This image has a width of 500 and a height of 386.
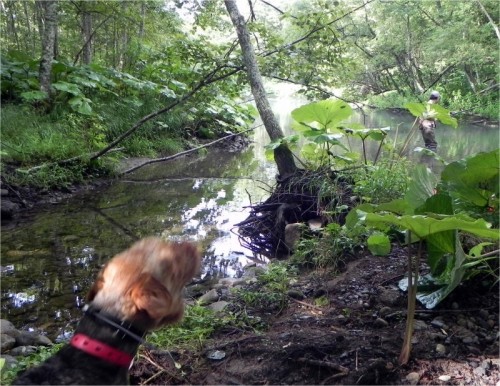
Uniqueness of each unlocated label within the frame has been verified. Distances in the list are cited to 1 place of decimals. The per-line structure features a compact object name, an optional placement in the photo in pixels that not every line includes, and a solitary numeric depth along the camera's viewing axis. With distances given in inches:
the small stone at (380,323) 98.0
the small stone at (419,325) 93.4
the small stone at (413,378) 78.0
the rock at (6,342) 117.4
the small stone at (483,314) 95.8
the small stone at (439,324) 93.6
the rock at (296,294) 131.5
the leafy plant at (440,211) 75.5
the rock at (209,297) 143.8
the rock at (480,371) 77.9
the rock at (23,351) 114.1
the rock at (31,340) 121.2
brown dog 53.2
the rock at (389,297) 107.1
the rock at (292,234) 193.0
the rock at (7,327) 124.2
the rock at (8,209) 226.7
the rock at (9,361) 102.2
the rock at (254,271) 168.9
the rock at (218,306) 130.4
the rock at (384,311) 102.4
